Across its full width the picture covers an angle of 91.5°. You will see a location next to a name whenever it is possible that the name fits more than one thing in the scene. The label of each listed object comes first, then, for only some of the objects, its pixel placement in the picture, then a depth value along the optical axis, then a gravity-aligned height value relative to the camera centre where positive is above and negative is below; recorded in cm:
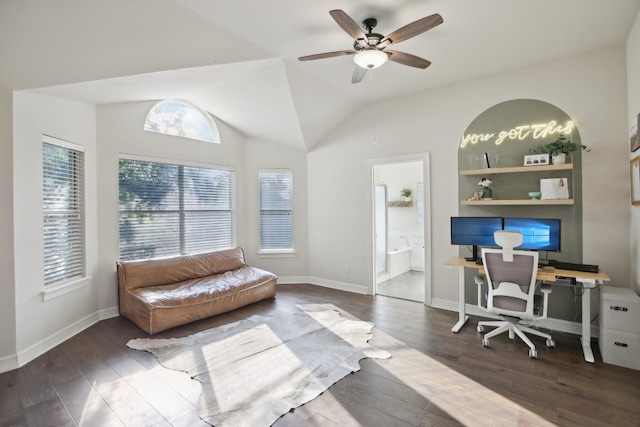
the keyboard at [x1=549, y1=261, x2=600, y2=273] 302 -59
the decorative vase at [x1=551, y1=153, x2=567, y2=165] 332 +52
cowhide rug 221 -136
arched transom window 453 +141
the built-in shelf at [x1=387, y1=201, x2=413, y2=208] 692 +13
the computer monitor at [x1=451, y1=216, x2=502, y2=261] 370 -26
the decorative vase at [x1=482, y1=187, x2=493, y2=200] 378 +19
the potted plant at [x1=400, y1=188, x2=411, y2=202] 693 +35
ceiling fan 222 +136
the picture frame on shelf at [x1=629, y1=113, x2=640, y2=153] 273 +64
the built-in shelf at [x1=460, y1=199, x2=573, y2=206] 329 +7
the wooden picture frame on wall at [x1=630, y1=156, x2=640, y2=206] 277 +25
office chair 292 -74
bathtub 625 -107
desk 280 -67
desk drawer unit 266 -106
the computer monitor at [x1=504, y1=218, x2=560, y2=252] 330 -26
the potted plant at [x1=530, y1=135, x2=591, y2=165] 329 +64
